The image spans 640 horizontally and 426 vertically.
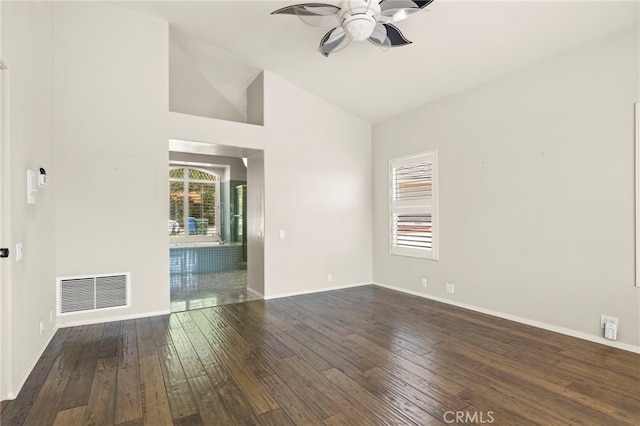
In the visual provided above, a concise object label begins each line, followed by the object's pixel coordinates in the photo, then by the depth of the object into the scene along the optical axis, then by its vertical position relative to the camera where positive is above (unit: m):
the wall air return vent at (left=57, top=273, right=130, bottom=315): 3.70 -0.94
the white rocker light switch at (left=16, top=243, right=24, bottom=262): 2.41 -0.29
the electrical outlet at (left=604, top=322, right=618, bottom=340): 3.05 -1.13
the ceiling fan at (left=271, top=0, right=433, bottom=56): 2.51 +1.61
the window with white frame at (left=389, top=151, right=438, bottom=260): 4.83 +0.09
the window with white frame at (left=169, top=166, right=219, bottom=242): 8.18 +0.22
